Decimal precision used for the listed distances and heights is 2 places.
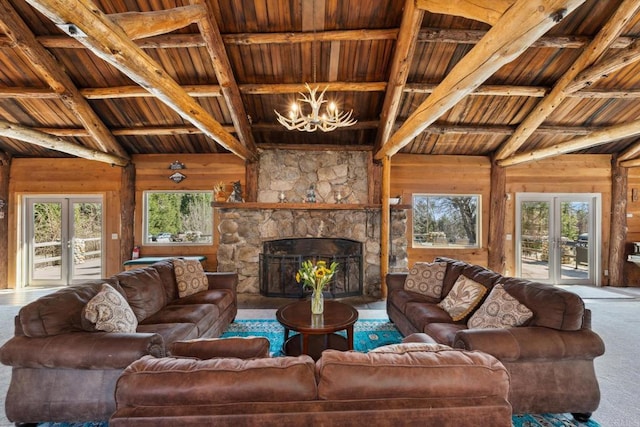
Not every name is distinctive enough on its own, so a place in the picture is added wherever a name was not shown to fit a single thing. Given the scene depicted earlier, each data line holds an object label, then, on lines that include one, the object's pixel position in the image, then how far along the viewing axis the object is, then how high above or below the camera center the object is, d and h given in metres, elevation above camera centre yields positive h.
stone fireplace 5.04 -0.06
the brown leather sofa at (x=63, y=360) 1.78 -1.00
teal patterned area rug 3.03 -1.48
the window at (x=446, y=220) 5.84 -0.11
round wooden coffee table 2.41 -1.03
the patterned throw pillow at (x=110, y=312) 1.97 -0.78
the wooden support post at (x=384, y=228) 4.94 -0.26
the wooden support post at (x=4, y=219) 5.42 -0.18
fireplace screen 4.90 -0.92
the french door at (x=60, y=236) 5.66 -0.54
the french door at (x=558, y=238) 5.84 -0.46
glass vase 2.69 -0.91
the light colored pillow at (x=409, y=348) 1.37 -0.72
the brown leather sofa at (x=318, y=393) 0.99 -0.70
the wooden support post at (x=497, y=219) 5.64 -0.07
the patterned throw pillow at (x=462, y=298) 2.56 -0.83
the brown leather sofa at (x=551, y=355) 1.88 -0.98
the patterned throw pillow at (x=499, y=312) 2.12 -0.80
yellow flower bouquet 2.68 -0.68
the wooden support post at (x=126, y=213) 5.48 -0.04
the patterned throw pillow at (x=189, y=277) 3.27 -0.82
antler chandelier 2.91 +1.09
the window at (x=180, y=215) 5.71 -0.07
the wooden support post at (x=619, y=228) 5.63 -0.23
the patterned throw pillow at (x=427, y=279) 3.24 -0.80
